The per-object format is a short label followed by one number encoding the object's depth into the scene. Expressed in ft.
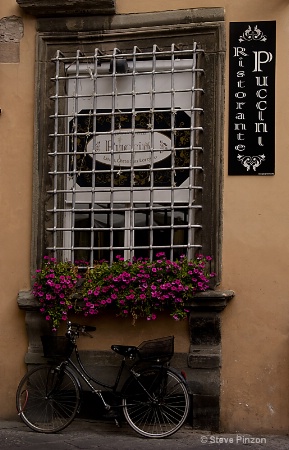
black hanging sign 27.04
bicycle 25.85
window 27.63
